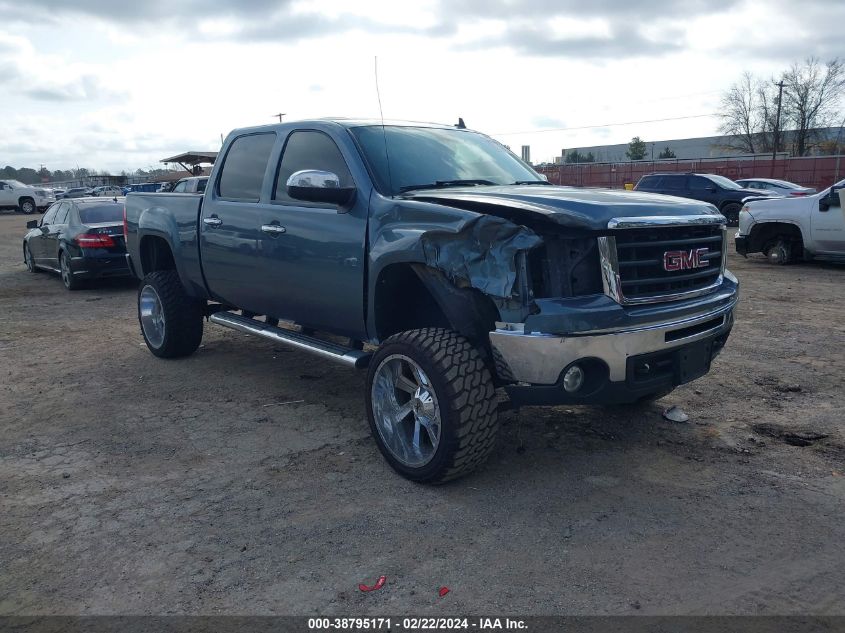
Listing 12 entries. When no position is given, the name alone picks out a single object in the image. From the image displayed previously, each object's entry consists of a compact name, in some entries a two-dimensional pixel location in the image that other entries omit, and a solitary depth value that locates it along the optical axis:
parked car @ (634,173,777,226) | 21.50
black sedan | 11.38
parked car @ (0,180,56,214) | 40.78
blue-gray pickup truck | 3.62
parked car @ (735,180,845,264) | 11.50
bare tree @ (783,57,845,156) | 56.03
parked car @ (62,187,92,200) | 40.48
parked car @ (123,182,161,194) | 39.47
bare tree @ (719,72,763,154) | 60.41
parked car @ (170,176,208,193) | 17.56
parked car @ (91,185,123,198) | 38.97
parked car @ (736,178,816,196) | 23.58
